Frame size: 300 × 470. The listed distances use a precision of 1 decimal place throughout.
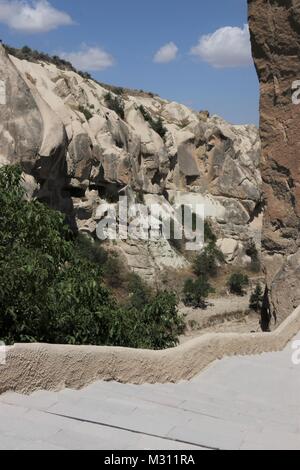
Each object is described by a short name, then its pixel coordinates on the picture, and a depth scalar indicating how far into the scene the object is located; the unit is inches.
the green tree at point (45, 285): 213.8
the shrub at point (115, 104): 1180.1
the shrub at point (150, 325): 290.0
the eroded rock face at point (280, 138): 445.7
